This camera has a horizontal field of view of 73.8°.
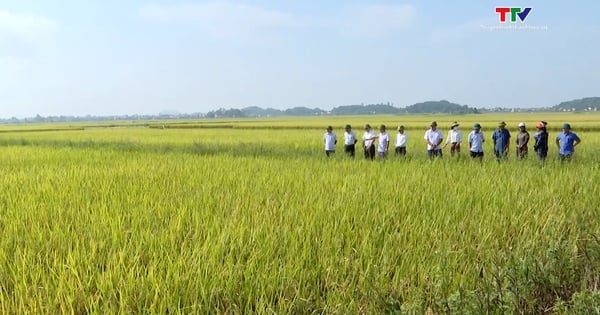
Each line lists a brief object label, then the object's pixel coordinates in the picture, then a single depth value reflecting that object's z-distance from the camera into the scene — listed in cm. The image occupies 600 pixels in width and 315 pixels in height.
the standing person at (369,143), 994
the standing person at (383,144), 959
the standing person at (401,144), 969
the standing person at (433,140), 927
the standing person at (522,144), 862
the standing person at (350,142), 1038
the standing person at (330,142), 1051
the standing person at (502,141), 877
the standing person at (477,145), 908
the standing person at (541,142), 823
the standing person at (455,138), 938
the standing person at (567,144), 790
